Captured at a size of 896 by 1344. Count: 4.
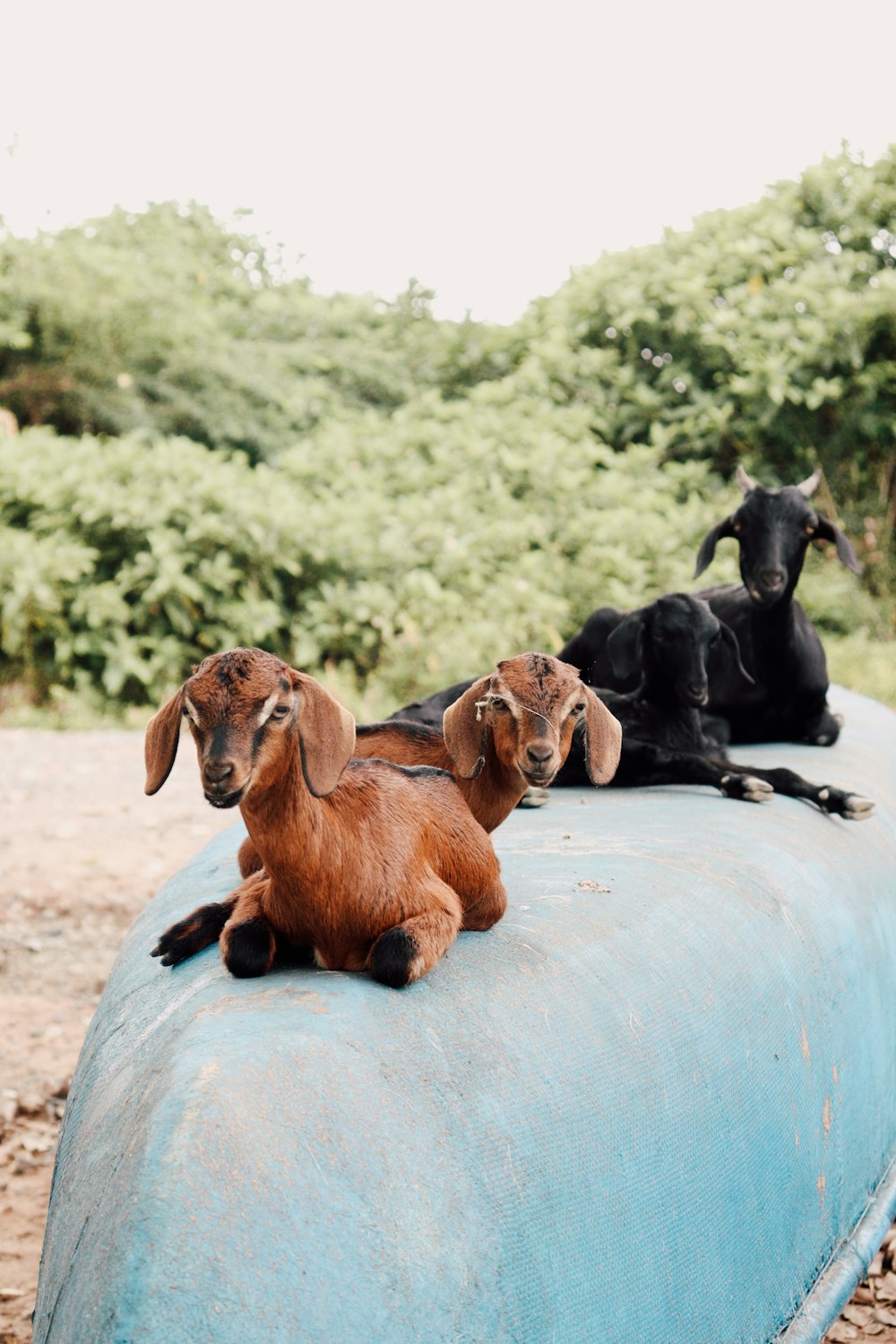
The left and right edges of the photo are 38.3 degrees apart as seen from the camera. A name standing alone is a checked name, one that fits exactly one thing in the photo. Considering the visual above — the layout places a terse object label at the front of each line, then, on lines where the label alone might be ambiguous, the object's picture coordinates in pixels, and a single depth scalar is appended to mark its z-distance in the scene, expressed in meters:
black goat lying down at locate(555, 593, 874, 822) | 3.73
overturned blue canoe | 1.58
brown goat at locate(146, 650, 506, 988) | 1.76
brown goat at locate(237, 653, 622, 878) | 2.09
